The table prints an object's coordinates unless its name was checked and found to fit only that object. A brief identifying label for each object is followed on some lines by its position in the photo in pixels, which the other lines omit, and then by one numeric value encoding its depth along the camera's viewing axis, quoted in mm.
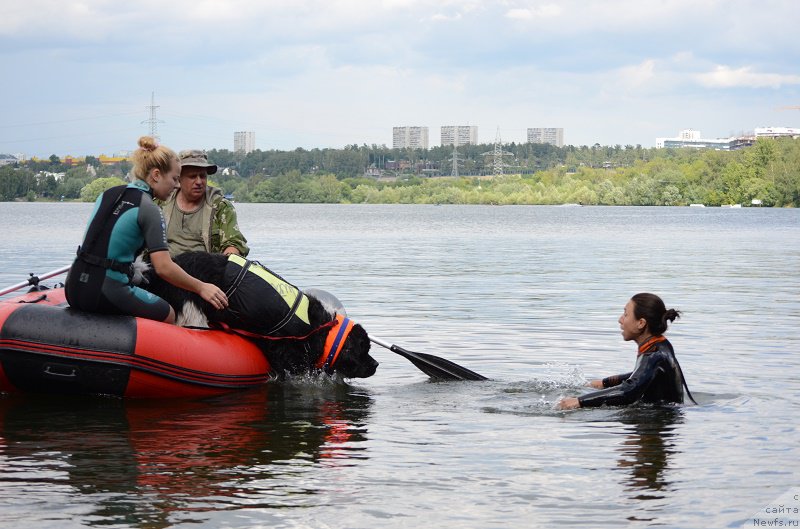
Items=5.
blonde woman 8328
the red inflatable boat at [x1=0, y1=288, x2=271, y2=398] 8570
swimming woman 8469
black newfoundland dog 9156
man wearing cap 9859
